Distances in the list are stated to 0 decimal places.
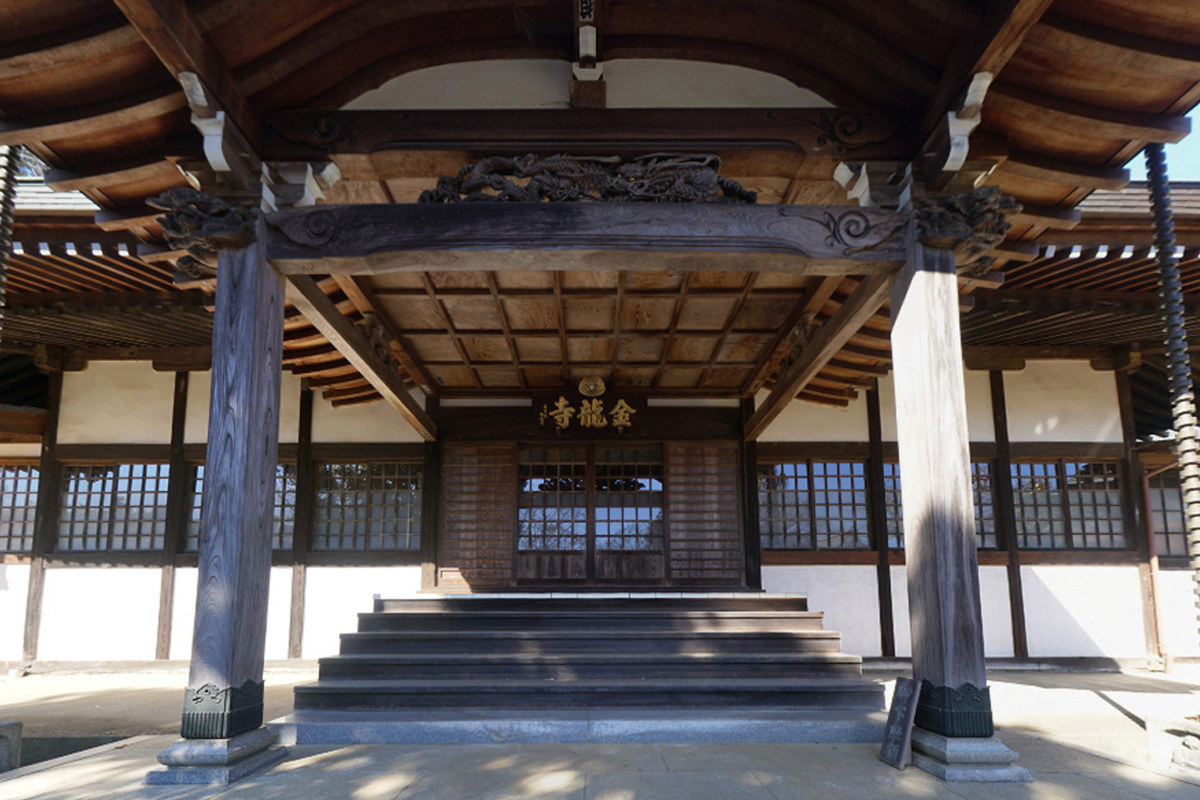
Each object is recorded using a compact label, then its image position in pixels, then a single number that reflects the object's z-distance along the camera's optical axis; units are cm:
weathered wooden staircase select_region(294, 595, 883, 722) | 581
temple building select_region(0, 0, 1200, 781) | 455
